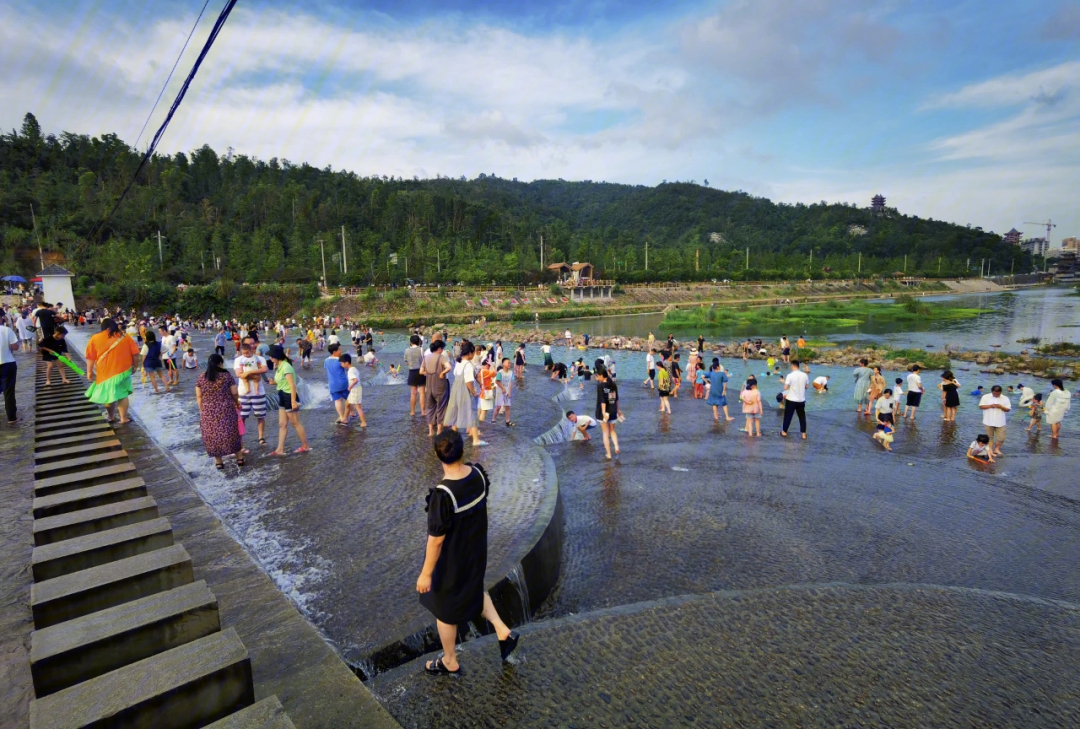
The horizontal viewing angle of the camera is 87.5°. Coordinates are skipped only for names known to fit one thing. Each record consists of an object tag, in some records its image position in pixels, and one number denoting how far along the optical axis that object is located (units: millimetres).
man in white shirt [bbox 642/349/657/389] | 17656
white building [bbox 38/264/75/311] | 34062
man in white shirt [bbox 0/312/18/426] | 8141
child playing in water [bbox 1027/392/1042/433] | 12492
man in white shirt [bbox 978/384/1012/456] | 10680
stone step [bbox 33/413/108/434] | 7602
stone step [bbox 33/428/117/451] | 6645
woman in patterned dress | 7090
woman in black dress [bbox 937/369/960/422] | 13227
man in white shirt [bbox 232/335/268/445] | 8398
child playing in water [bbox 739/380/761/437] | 11430
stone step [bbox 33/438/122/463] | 6184
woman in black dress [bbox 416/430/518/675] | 3391
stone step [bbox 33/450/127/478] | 5715
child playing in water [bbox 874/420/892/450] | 11062
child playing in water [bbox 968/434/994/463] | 10008
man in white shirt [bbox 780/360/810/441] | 11250
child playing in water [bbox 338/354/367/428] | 10461
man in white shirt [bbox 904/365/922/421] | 13445
